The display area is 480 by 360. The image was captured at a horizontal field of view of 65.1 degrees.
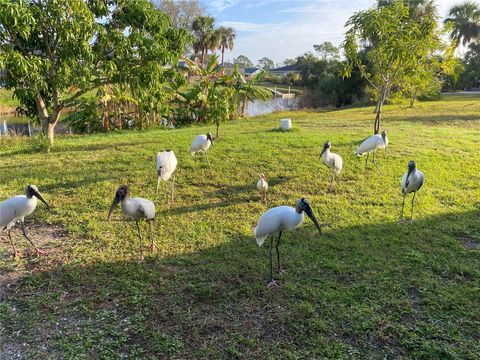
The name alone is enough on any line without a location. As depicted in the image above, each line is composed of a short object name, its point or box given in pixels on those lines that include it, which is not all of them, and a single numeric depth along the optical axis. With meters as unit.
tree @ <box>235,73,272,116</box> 20.47
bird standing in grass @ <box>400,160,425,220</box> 5.71
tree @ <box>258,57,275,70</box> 106.25
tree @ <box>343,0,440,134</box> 9.27
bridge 37.07
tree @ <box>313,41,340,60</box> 50.55
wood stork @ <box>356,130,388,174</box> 7.62
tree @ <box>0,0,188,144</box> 8.55
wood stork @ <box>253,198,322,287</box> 4.07
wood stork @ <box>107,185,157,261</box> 4.38
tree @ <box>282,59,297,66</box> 107.72
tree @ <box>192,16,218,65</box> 35.66
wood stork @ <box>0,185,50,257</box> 4.42
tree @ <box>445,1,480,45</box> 45.12
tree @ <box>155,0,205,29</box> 36.06
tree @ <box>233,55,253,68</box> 97.07
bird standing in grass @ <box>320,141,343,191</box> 6.89
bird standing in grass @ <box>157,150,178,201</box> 6.14
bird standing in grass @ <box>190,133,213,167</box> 7.96
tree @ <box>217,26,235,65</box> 41.16
